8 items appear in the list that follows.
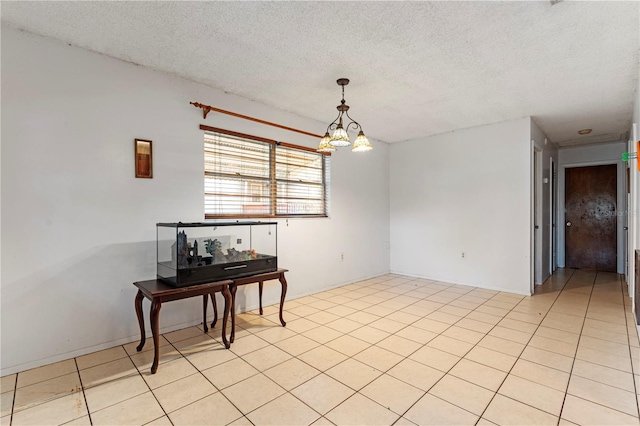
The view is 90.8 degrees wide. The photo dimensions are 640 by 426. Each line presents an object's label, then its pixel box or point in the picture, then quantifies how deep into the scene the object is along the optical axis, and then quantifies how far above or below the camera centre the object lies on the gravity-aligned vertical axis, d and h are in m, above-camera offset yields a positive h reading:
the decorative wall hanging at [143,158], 2.91 +0.50
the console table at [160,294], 2.37 -0.67
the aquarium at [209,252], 2.66 -0.40
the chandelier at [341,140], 2.94 +0.67
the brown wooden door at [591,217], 6.07 -0.19
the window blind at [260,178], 3.52 +0.42
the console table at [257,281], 2.81 -0.68
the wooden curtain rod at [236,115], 3.29 +1.10
